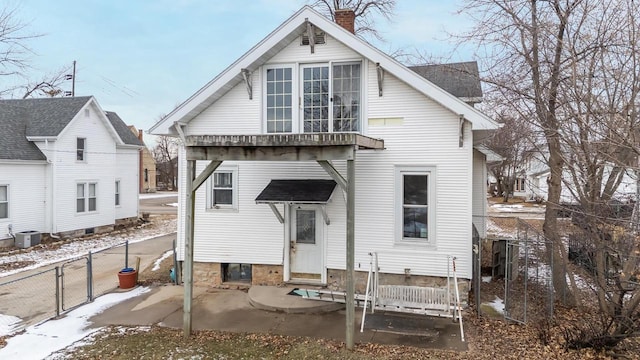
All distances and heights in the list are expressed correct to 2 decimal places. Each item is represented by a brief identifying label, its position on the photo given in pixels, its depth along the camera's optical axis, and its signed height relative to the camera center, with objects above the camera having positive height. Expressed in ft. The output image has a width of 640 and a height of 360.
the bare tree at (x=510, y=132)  30.99 +5.04
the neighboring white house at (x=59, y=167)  55.26 +2.19
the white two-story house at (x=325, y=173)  28.84 +0.97
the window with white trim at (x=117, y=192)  74.33 -1.95
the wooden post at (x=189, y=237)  24.09 -3.40
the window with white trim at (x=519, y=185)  195.62 -0.39
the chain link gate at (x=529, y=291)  26.98 -9.15
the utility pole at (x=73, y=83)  120.98 +30.76
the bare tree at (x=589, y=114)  21.16 +4.17
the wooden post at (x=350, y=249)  21.85 -3.70
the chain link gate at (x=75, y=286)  30.37 -9.55
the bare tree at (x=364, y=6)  73.05 +33.27
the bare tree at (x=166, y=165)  215.31 +9.56
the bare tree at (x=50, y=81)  98.89 +25.46
